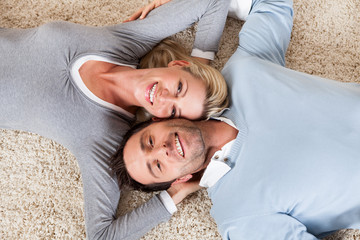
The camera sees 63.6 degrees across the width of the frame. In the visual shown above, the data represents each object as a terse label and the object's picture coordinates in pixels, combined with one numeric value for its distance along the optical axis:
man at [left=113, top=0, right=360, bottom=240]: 1.00
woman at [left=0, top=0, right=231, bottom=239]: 1.14
